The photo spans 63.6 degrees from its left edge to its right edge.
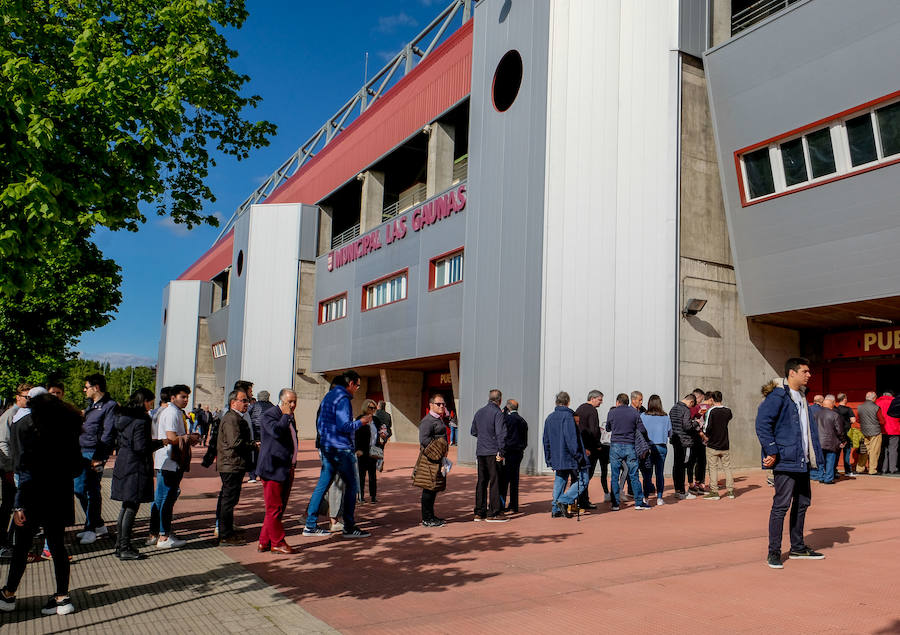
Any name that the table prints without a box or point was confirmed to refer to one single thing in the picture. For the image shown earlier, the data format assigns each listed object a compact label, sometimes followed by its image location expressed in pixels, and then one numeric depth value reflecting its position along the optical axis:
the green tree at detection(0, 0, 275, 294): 6.39
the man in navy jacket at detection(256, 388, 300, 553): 7.66
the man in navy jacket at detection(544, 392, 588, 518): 10.03
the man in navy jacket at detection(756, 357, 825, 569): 6.89
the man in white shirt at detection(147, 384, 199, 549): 8.06
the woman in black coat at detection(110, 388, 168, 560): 7.46
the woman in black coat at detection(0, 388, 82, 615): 5.50
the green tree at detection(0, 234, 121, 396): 23.55
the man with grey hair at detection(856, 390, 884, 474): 15.00
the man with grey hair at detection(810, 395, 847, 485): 13.72
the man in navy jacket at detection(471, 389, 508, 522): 10.06
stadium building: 14.66
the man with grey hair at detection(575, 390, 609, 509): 11.21
